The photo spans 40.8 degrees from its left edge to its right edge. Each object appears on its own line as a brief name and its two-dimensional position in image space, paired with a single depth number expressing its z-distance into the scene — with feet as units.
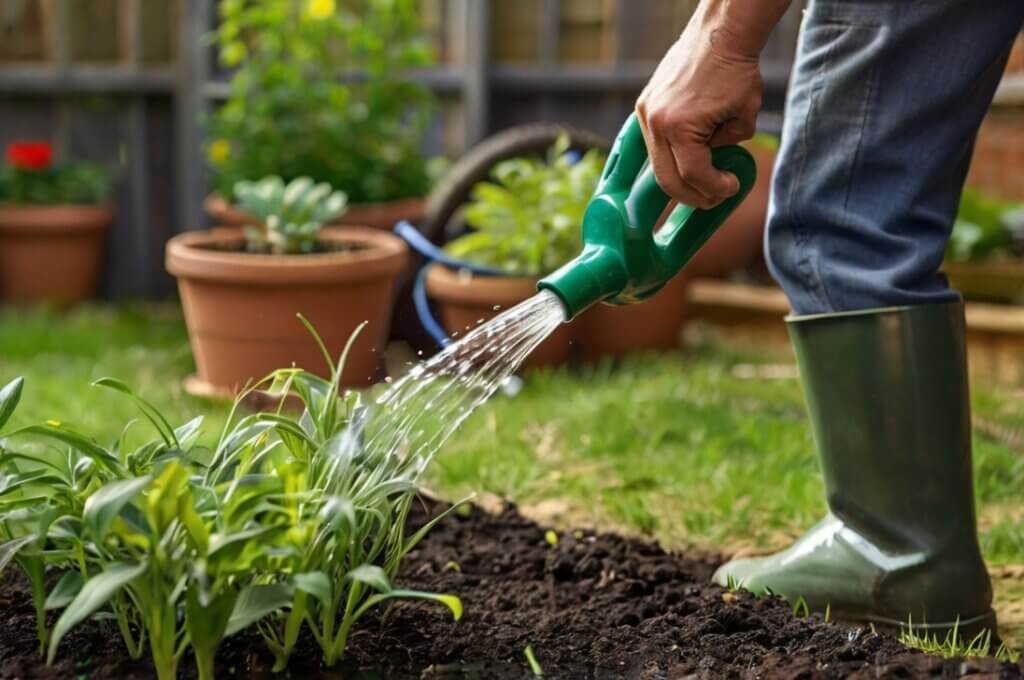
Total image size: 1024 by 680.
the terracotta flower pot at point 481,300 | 10.69
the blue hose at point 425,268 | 10.89
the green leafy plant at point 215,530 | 4.10
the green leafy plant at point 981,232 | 12.91
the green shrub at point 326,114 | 12.21
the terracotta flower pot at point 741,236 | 13.06
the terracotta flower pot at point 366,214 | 11.89
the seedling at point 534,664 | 4.61
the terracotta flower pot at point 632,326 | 11.25
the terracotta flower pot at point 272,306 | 9.37
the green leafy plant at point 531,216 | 10.78
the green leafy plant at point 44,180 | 14.49
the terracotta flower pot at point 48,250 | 14.52
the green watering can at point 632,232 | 5.02
